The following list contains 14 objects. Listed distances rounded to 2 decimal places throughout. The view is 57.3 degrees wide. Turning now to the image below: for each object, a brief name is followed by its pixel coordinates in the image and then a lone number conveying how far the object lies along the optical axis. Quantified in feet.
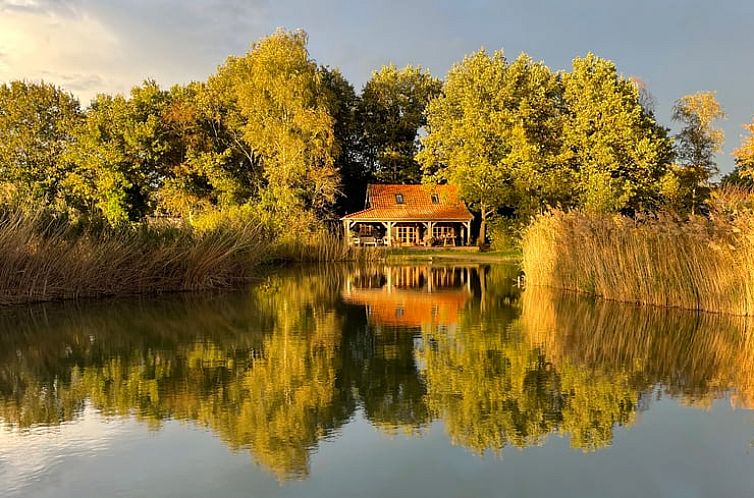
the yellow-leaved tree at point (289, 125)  123.13
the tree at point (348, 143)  153.07
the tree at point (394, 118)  163.43
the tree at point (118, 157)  129.49
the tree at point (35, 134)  136.15
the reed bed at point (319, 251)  104.12
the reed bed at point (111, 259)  50.70
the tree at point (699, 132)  173.17
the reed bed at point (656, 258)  40.63
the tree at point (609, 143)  117.50
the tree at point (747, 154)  108.70
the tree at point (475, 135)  126.00
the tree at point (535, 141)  120.16
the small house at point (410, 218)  135.33
